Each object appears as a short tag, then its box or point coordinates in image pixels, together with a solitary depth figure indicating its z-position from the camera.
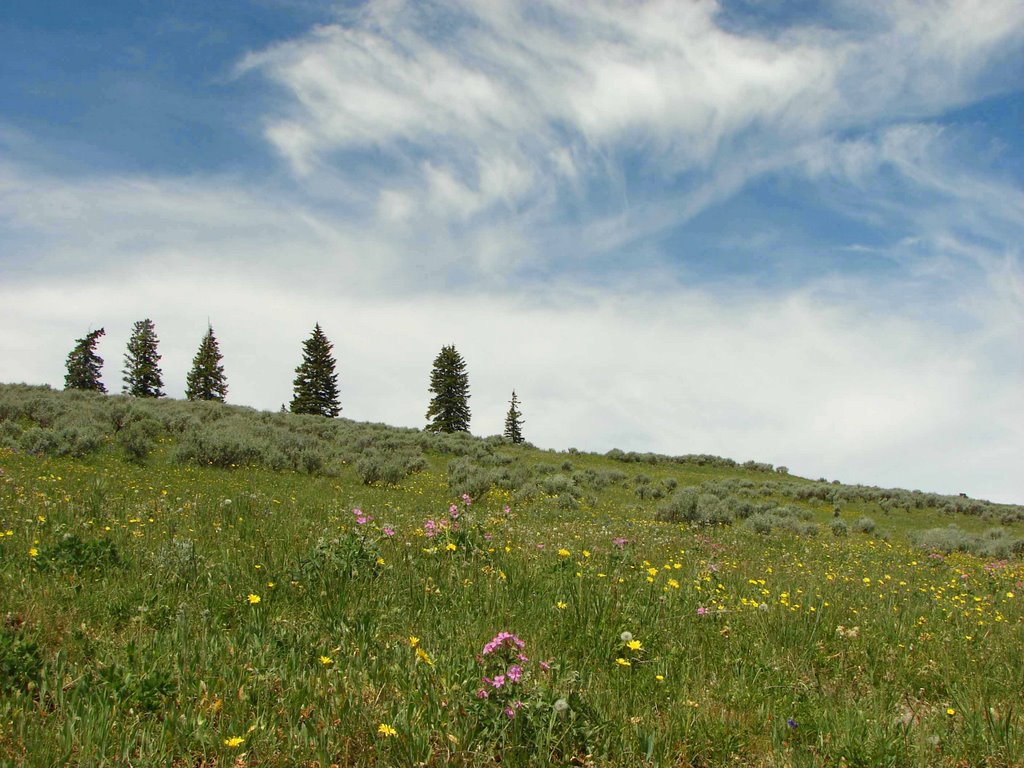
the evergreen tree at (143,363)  66.81
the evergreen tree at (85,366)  63.59
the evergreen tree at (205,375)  69.25
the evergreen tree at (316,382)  68.31
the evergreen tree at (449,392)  68.50
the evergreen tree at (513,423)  76.56
